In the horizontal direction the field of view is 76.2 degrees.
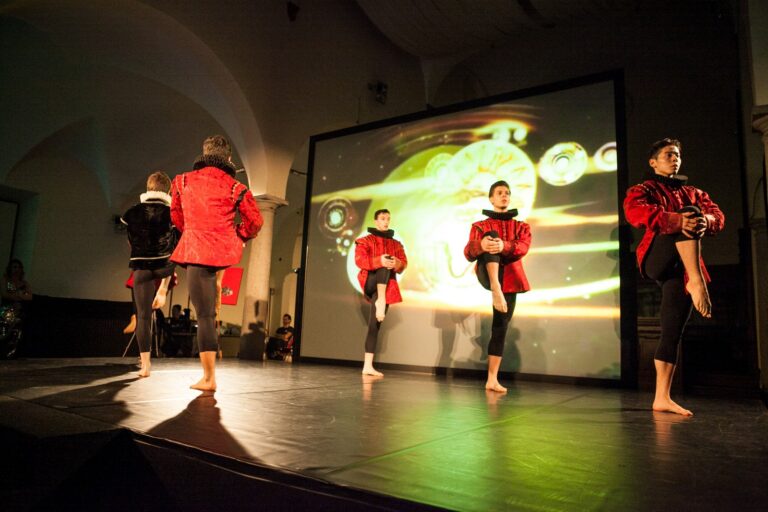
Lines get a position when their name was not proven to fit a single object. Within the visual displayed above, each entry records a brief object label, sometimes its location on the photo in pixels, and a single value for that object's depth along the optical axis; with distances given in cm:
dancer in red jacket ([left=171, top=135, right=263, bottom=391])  268
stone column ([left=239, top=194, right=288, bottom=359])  713
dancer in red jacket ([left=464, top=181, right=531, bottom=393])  343
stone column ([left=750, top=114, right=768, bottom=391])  536
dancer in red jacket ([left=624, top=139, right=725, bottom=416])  243
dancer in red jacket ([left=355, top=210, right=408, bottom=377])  450
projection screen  460
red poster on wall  1354
